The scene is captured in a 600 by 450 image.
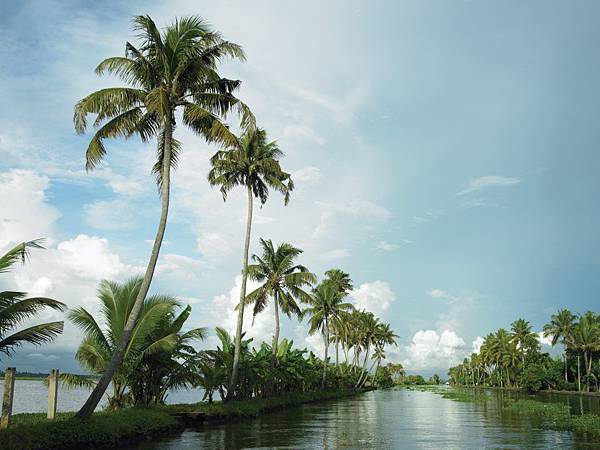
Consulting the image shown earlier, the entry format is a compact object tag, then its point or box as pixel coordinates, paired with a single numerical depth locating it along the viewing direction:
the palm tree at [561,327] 75.31
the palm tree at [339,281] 66.31
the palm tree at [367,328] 83.81
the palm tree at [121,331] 20.91
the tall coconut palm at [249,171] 32.69
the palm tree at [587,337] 70.75
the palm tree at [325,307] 57.97
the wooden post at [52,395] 16.81
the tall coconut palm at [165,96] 19.41
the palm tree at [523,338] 93.06
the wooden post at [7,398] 14.25
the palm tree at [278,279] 39.99
